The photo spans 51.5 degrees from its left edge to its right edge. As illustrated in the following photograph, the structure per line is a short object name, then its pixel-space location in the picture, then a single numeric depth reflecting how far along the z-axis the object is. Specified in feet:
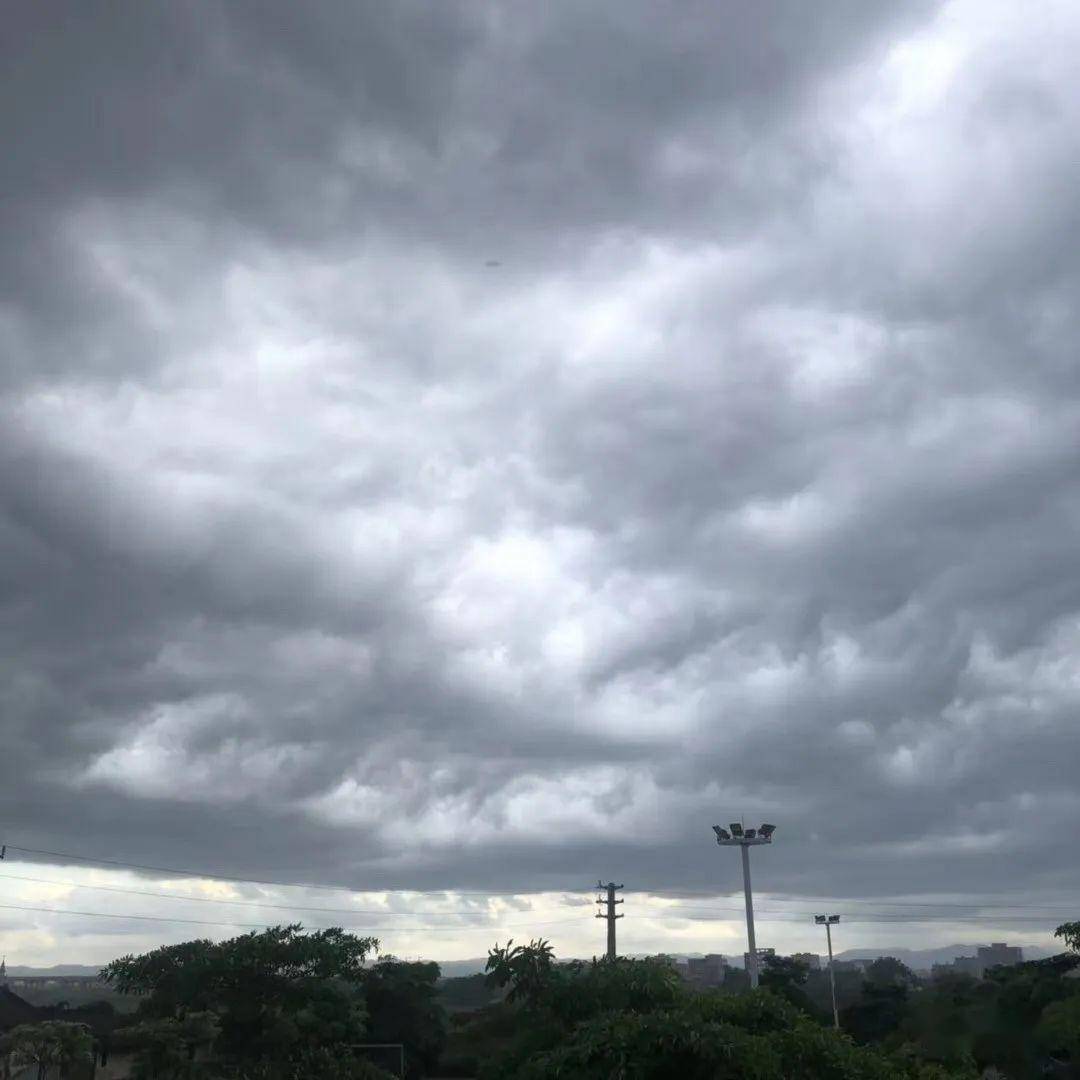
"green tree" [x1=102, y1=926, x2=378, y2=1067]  191.52
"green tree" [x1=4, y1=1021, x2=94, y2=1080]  147.84
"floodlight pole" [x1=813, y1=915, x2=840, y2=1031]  389.80
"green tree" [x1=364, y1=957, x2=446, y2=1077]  239.50
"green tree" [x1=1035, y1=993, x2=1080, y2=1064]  147.54
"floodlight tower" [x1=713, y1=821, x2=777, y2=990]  252.42
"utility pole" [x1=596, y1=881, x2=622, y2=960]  261.65
